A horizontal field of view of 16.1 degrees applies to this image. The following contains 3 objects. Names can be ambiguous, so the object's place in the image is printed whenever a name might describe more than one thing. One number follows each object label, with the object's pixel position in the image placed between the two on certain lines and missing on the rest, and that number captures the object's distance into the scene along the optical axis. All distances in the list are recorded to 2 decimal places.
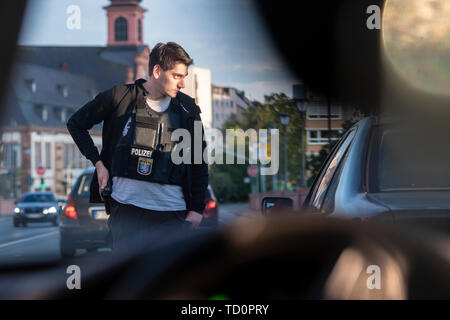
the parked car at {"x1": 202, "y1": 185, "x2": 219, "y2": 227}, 21.09
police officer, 5.02
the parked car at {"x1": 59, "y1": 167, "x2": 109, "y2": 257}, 18.01
